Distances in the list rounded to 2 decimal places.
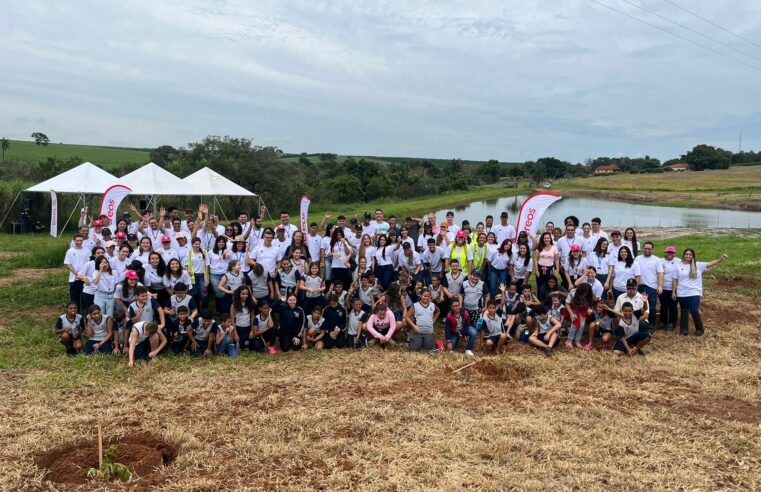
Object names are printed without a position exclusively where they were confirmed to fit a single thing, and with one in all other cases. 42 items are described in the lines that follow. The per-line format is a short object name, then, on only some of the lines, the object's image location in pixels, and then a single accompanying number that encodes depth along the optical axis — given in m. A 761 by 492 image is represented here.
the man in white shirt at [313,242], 9.62
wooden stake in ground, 4.43
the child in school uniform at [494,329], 8.03
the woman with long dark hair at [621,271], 8.78
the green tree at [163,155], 37.75
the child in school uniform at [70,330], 7.56
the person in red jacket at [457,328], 8.09
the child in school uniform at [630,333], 7.92
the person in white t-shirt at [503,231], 10.22
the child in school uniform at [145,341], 7.30
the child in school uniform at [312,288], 8.66
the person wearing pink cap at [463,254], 9.44
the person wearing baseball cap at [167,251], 8.65
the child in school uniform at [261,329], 8.07
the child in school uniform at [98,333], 7.61
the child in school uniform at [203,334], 7.71
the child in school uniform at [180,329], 7.66
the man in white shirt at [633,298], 8.09
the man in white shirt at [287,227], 9.52
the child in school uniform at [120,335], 7.57
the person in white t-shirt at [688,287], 8.83
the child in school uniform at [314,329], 8.28
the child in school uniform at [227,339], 7.77
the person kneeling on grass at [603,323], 8.27
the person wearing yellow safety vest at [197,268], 8.78
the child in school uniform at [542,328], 8.17
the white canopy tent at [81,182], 17.84
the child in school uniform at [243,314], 8.01
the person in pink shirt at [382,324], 8.13
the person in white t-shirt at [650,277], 8.87
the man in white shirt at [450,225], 10.42
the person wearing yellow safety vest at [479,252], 9.45
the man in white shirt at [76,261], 8.62
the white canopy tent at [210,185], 17.05
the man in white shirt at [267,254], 8.88
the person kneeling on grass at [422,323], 8.12
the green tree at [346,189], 43.66
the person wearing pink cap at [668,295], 8.95
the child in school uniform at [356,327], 8.25
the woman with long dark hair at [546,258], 9.14
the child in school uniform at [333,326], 8.31
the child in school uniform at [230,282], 8.48
